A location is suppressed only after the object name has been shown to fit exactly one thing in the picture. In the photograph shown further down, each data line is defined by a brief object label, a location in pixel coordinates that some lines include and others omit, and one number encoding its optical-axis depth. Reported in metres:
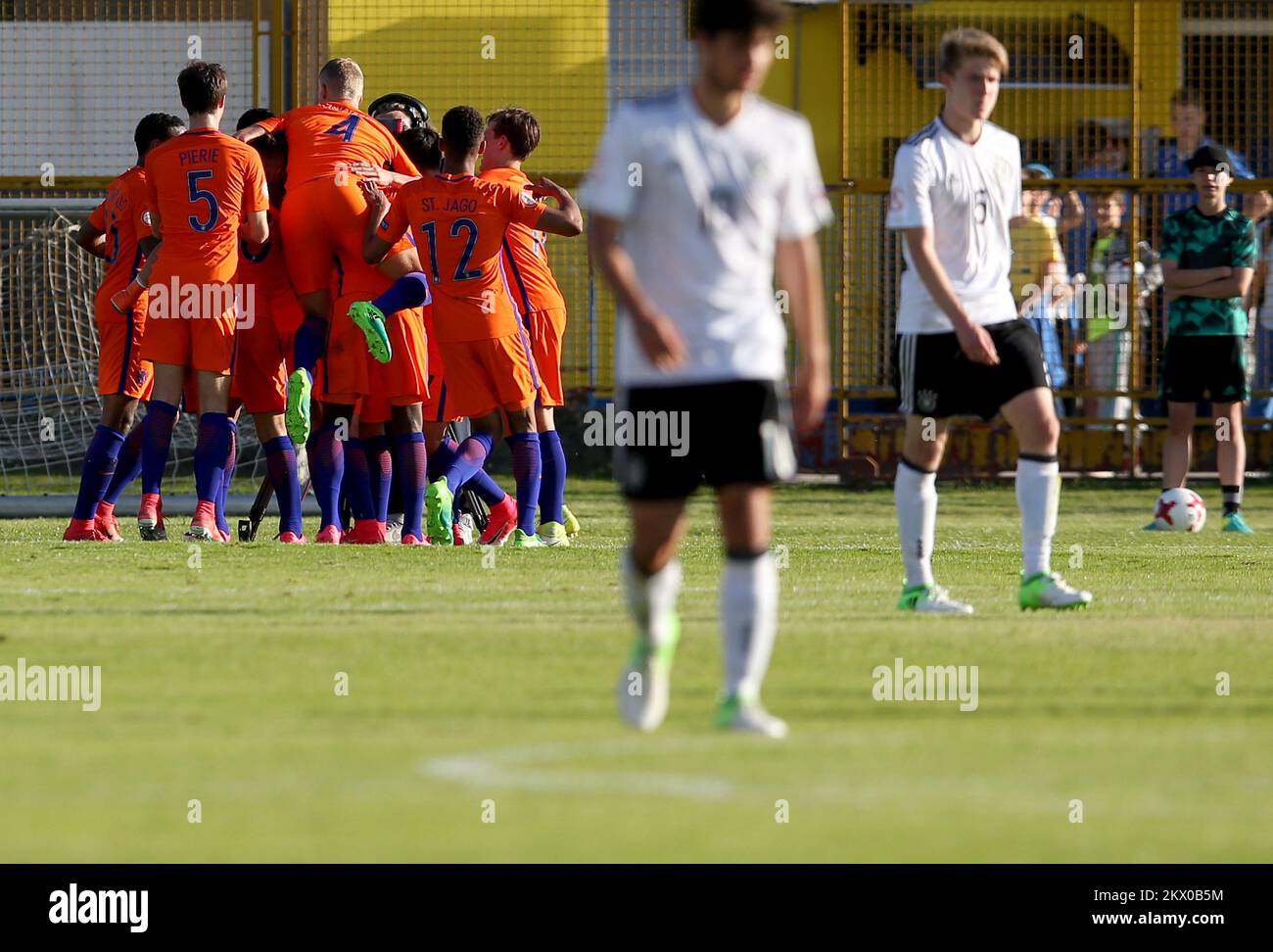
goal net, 15.59
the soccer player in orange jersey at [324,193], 11.92
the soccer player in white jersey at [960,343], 8.56
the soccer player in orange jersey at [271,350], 12.07
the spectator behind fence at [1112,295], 18.23
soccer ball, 13.95
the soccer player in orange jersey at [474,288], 11.57
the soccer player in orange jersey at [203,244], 11.53
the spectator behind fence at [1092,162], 18.23
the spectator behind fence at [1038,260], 17.73
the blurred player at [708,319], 5.75
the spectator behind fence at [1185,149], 17.73
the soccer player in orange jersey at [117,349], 12.24
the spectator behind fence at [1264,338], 18.03
